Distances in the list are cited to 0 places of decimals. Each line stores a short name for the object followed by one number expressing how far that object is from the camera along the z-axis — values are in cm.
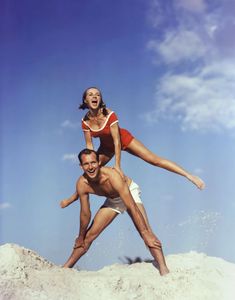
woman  532
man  498
